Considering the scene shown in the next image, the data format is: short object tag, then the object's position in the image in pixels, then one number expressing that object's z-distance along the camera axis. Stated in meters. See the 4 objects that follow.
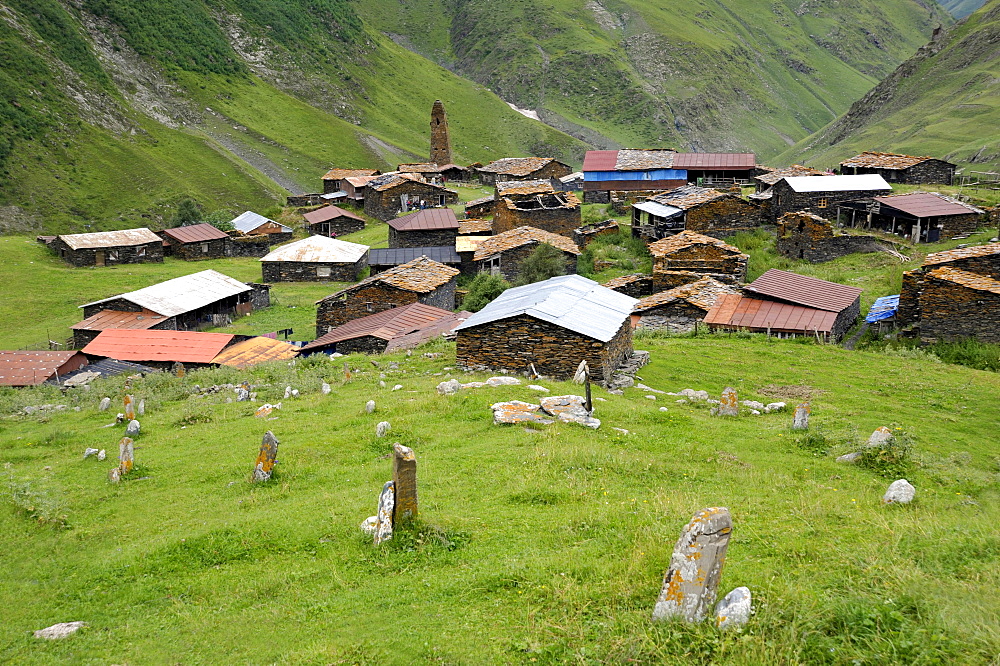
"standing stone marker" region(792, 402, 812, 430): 14.97
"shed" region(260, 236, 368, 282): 49.94
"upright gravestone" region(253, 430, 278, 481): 12.53
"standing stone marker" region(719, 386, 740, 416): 16.72
